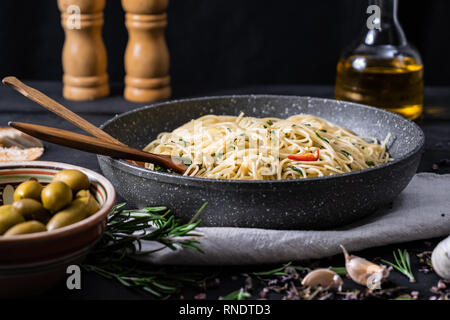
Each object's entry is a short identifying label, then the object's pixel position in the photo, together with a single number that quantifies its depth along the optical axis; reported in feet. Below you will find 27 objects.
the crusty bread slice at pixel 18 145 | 3.09
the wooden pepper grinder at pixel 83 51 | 3.64
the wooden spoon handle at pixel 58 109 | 2.60
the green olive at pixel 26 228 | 2.19
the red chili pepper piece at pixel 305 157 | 2.67
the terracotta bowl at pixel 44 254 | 2.17
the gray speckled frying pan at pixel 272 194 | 2.39
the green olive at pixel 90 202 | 2.29
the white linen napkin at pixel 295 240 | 2.39
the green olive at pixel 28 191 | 2.29
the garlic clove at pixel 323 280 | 2.30
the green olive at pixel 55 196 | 2.25
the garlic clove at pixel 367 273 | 2.31
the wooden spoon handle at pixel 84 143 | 2.41
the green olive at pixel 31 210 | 2.24
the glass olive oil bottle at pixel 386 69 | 3.33
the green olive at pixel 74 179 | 2.33
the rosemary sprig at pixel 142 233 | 2.39
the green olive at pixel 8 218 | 2.21
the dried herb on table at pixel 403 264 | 2.37
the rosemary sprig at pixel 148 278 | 2.30
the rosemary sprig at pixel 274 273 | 2.35
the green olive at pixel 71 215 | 2.22
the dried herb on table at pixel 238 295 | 2.27
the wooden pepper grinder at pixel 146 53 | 3.62
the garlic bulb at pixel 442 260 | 2.33
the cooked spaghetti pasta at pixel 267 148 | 2.63
